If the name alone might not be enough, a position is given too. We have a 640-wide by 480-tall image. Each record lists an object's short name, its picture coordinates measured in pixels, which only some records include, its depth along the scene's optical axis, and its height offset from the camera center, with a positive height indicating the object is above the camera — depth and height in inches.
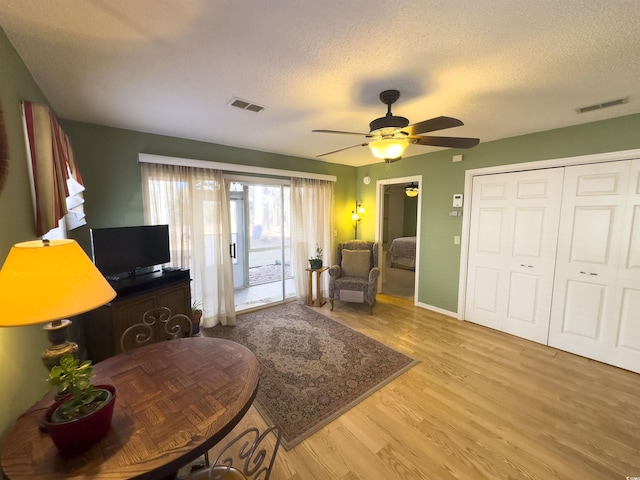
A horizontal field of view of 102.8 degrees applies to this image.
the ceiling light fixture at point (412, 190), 257.0 +26.2
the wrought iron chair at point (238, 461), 37.5 -59.0
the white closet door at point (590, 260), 101.0 -18.2
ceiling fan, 75.0 +24.3
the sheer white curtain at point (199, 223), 119.8 -3.7
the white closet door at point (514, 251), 117.9 -17.1
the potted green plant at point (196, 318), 121.8 -48.9
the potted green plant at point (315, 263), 168.6 -30.9
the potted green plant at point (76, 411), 33.3 -26.9
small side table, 168.6 -49.1
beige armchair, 156.3 -37.5
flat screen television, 94.1 -13.2
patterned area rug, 79.7 -60.3
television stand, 90.2 -34.7
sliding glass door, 168.5 -18.0
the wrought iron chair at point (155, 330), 95.7 -45.5
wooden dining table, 33.1 -32.3
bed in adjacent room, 255.0 -37.2
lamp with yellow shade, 33.1 -9.5
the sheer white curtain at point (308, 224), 169.5 -5.6
